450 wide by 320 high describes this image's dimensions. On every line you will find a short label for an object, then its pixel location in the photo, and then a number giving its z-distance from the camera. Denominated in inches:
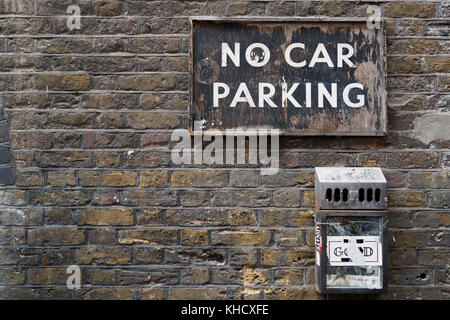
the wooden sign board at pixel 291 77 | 86.0
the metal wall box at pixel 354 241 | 76.6
